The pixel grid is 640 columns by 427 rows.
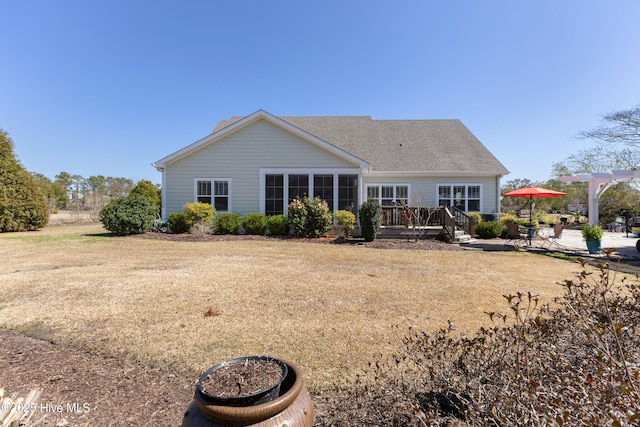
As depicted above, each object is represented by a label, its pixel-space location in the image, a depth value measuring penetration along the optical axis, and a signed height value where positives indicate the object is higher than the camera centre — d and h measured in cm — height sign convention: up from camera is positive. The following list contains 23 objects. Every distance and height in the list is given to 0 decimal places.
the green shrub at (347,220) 1305 -37
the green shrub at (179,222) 1391 -53
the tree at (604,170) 2016 +332
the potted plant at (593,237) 1016 -86
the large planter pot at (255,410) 135 -98
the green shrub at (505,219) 1615 -38
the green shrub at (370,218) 1230 -27
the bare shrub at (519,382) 146 -113
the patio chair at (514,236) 1274 -110
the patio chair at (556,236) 1184 -98
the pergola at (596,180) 1215 +150
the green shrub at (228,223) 1394 -57
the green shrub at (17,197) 1600 +81
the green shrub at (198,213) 1363 -8
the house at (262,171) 1466 +218
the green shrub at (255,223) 1399 -59
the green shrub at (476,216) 1531 -20
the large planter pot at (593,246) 1025 -118
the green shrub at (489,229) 1456 -85
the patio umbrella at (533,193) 1234 +88
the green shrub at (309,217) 1313 -24
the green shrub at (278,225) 1378 -65
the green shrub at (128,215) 1302 -19
